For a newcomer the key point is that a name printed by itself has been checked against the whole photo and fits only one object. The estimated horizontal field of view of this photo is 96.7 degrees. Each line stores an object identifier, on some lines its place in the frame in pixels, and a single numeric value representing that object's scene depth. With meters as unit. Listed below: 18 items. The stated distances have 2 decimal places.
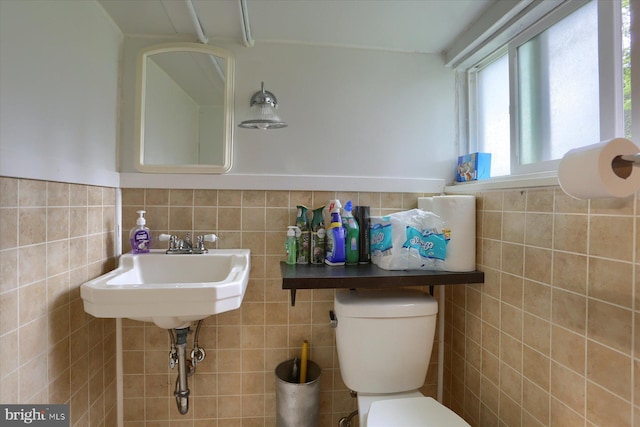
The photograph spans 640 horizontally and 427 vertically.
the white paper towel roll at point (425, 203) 1.33
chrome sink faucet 1.31
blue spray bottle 1.28
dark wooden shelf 1.09
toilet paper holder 0.64
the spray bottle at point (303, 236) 1.36
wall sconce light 1.35
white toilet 1.19
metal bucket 1.27
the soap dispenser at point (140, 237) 1.29
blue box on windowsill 1.38
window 0.86
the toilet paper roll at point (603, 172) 0.63
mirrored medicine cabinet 1.38
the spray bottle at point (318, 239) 1.35
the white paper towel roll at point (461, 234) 1.22
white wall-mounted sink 0.94
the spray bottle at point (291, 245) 1.33
